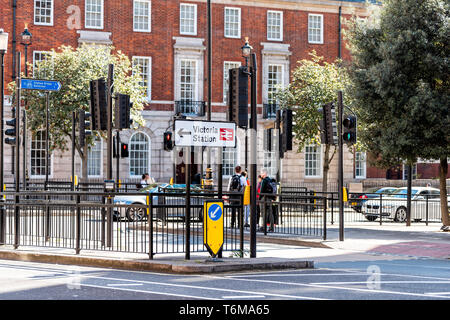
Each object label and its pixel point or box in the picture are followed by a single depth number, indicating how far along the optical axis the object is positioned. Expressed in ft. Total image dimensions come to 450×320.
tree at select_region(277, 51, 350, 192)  124.98
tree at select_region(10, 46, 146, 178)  114.01
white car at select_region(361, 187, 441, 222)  92.43
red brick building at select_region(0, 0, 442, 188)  130.41
